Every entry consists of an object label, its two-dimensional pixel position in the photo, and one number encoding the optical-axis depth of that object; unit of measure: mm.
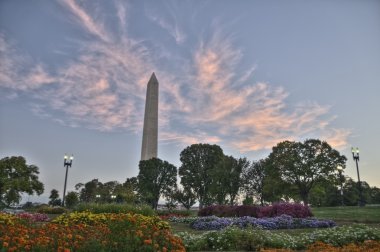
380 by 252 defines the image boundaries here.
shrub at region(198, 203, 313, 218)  20531
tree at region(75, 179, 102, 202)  87938
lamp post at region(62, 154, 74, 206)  34156
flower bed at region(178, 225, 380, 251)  9695
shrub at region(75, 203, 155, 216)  15648
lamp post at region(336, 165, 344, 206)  38750
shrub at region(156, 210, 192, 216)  29403
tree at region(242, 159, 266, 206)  46312
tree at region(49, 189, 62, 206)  88362
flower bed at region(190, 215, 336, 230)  16406
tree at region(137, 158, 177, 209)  54094
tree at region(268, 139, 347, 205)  41688
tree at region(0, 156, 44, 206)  36031
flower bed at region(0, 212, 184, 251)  6078
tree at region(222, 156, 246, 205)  43700
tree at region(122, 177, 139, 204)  56738
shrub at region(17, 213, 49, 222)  19675
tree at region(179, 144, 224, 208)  52562
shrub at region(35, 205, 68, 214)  30875
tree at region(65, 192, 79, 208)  56438
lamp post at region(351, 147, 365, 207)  31959
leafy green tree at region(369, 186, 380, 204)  85188
